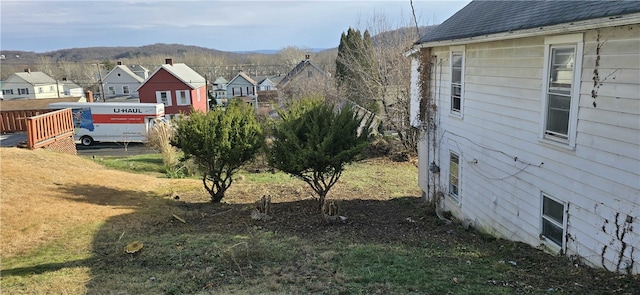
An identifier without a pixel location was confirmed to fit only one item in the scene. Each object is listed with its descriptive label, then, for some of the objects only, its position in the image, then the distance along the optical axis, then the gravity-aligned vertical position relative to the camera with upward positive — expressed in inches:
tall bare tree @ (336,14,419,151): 881.5 -2.9
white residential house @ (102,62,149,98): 2361.0 +10.0
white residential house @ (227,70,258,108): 2527.1 -38.2
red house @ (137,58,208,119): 1615.4 -28.4
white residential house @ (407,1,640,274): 184.9 -30.7
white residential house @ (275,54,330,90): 1781.5 +29.2
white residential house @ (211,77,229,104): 2778.1 -69.6
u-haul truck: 1139.3 -105.2
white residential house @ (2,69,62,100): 2613.2 -0.3
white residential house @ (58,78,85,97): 2954.2 -30.5
